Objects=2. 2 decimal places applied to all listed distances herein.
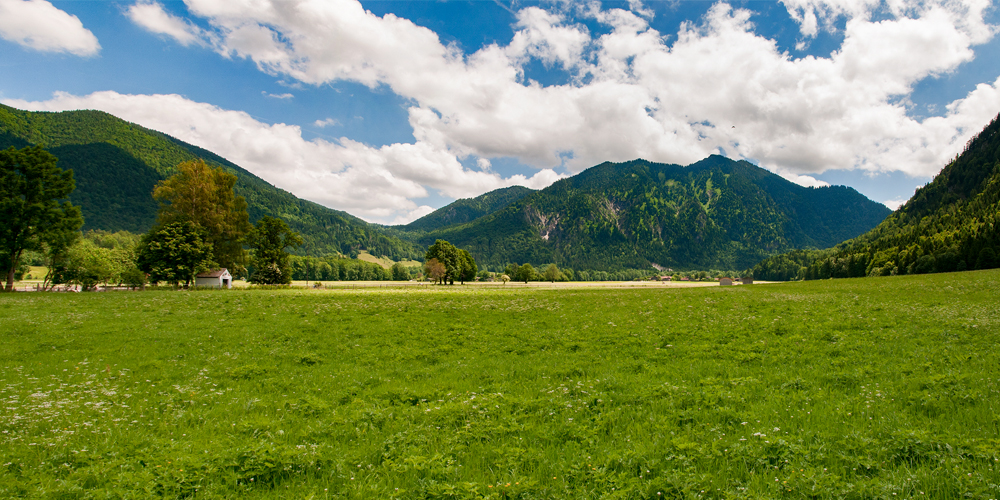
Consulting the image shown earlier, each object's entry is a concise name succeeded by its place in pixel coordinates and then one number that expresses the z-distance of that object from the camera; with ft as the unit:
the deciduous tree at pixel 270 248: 246.68
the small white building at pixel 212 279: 219.20
